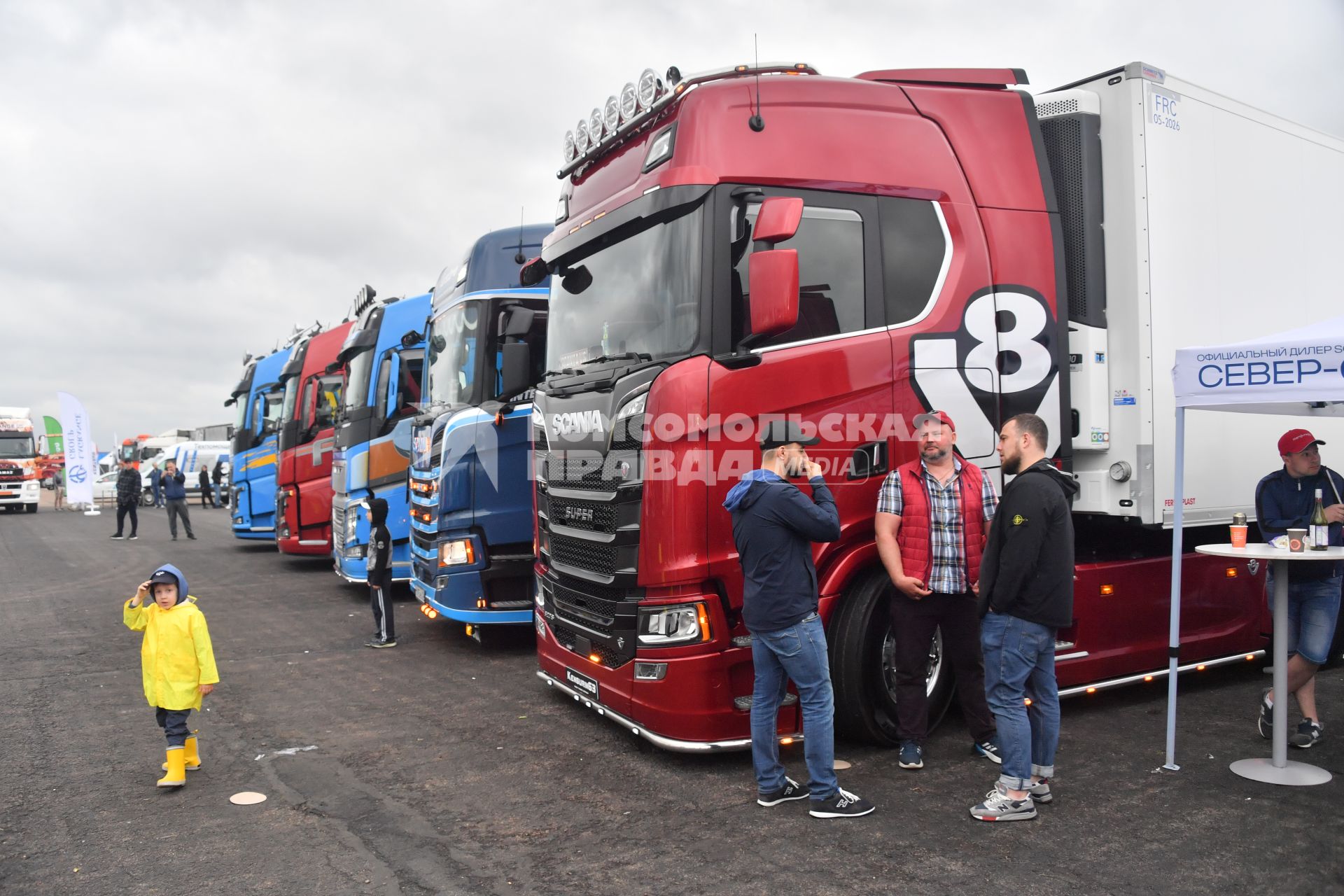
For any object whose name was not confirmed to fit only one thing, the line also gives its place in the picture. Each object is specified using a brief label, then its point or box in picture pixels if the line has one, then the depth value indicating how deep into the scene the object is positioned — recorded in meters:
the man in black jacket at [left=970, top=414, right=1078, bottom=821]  4.38
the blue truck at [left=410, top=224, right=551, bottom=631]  8.02
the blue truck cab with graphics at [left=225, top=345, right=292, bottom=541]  18.20
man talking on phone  4.44
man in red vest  5.00
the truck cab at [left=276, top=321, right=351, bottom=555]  14.05
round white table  4.90
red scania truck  4.97
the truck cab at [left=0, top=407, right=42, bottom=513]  34.12
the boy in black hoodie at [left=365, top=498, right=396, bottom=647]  8.72
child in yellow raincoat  5.11
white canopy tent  4.61
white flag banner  33.44
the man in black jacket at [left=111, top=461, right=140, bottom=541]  22.25
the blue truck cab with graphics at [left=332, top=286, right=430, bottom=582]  10.90
